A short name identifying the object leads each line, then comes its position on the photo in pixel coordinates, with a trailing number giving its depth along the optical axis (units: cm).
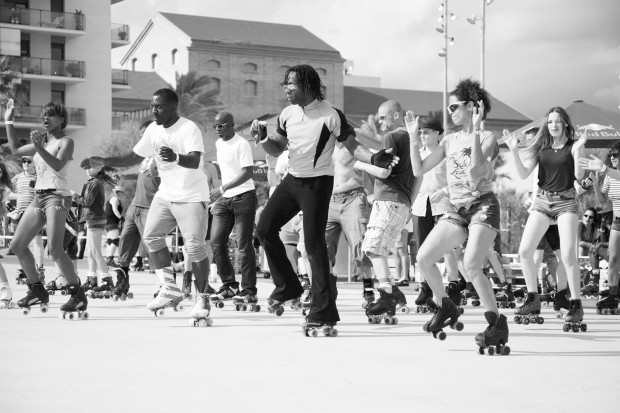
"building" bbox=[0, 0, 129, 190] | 6494
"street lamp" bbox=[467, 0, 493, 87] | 4566
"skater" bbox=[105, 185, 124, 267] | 1805
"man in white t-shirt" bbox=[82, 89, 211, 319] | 984
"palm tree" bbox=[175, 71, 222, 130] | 7100
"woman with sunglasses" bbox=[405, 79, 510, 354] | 774
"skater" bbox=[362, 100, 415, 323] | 1013
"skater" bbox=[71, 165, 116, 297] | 1513
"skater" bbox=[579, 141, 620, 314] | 1212
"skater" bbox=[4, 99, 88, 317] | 1040
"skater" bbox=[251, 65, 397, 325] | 885
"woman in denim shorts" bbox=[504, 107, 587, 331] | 940
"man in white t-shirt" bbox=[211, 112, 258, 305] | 1223
